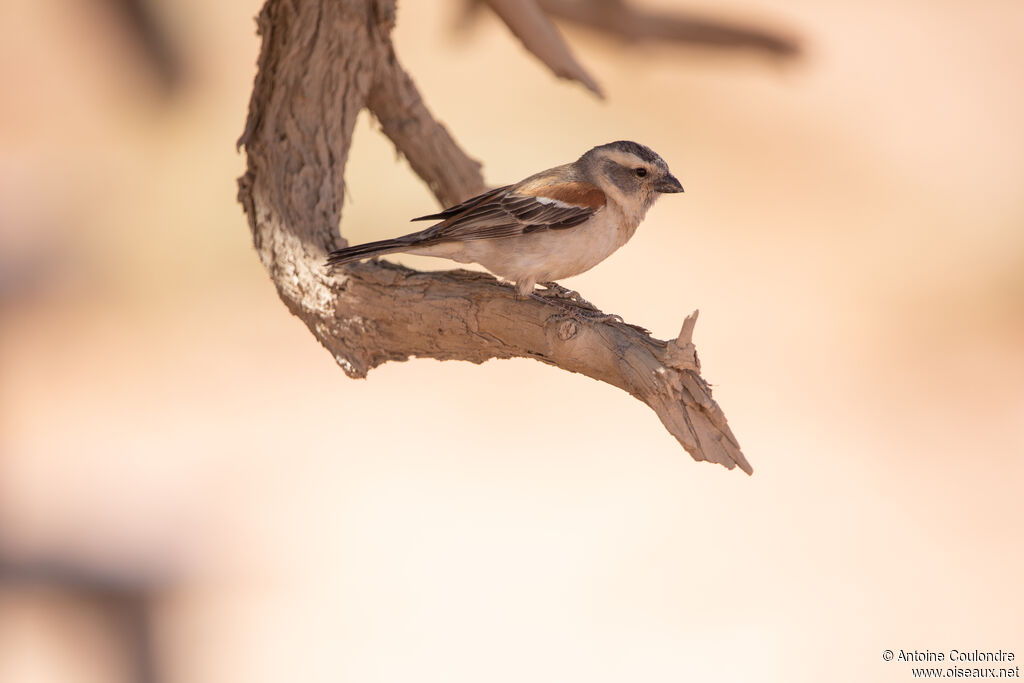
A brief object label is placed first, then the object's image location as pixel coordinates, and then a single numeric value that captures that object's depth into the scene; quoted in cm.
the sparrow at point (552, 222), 861
